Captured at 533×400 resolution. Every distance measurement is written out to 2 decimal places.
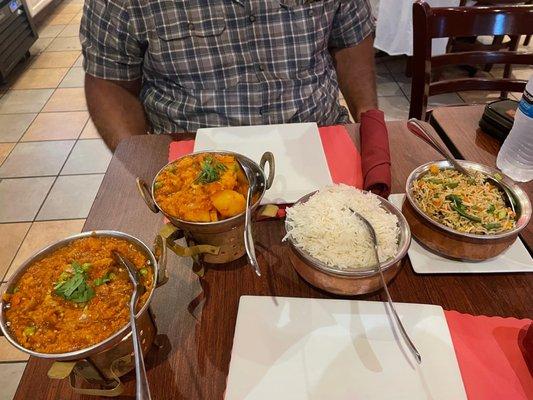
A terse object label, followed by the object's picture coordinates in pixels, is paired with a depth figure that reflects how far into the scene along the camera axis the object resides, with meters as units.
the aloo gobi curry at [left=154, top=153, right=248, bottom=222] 0.87
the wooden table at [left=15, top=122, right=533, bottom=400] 0.77
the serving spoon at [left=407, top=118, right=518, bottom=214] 0.99
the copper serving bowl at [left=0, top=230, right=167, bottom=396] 0.64
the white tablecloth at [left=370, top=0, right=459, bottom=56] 3.24
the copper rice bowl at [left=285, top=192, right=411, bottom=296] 0.81
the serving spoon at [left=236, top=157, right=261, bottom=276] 0.79
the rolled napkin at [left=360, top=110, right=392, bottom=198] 1.10
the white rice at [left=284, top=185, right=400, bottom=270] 0.84
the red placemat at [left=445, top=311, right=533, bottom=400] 0.73
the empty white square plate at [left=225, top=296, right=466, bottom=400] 0.71
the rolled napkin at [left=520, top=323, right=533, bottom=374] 0.76
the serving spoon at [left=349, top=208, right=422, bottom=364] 0.74
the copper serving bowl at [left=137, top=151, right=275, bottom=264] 0.85
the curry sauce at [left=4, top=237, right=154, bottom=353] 0.69
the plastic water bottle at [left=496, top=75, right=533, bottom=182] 1.16
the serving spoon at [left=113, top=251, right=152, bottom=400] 0.62
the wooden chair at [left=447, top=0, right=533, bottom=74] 3.08
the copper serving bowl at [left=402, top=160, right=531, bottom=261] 0.88
